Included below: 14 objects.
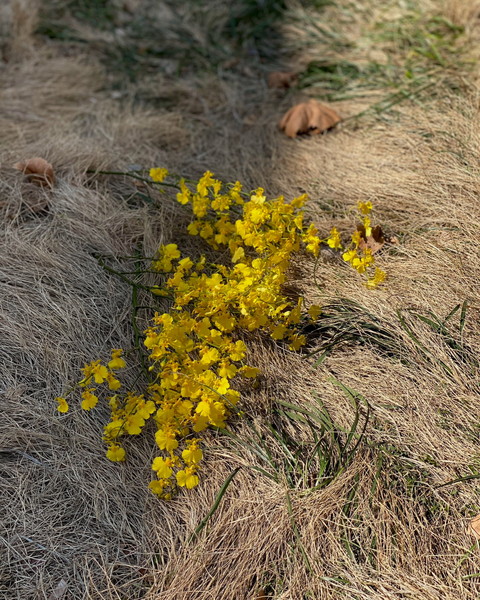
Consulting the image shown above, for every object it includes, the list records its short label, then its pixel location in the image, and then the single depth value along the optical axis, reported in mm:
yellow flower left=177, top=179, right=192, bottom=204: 2152
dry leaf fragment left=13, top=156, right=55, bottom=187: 2480
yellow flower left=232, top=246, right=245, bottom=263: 2064
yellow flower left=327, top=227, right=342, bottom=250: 2021
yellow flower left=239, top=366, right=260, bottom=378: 1783
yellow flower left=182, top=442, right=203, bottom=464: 1642
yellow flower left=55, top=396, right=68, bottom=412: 1704
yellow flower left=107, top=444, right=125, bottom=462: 1702
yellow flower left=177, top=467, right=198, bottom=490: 1636
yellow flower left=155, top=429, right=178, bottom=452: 1653
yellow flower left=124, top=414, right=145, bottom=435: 1690
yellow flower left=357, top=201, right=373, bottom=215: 2053
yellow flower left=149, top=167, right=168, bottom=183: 2232
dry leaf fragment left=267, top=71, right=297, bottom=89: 3246
